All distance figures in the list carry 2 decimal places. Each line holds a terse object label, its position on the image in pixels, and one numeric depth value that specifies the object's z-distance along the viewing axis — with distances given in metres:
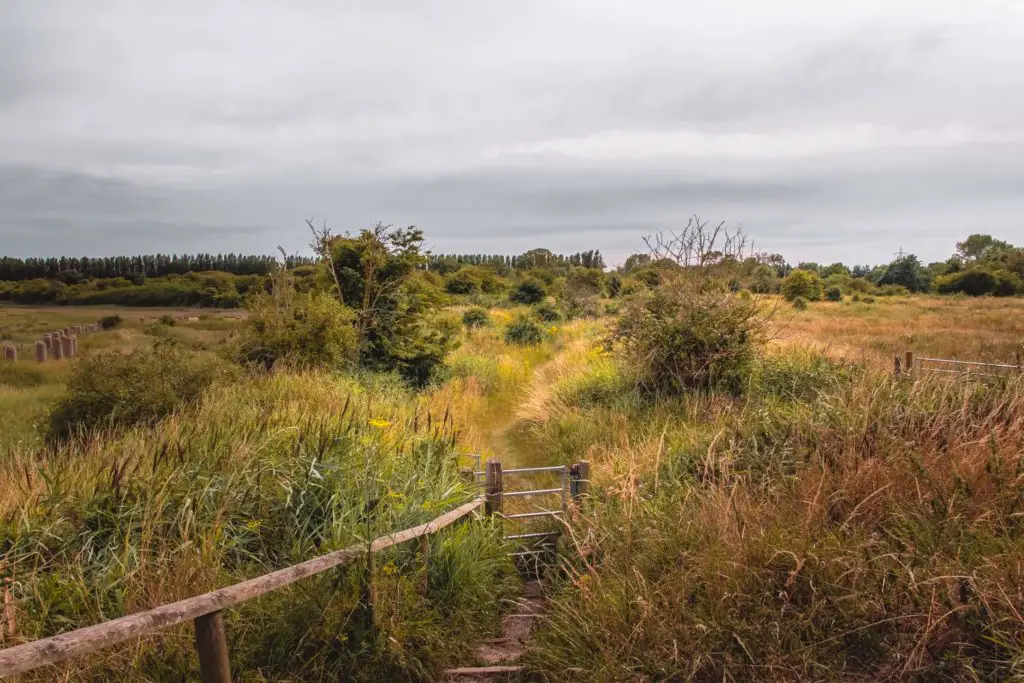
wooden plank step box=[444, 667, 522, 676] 3.93
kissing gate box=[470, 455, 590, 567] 5.96
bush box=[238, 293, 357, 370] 12.31
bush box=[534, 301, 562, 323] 31.62
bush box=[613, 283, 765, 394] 10.81
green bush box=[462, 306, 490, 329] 30.62
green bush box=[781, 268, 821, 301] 56.80
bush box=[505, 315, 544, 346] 24.33
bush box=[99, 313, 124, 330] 46.69
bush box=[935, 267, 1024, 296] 54.41
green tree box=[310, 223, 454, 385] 15.11
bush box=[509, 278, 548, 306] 43.34
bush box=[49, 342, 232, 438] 8.16
